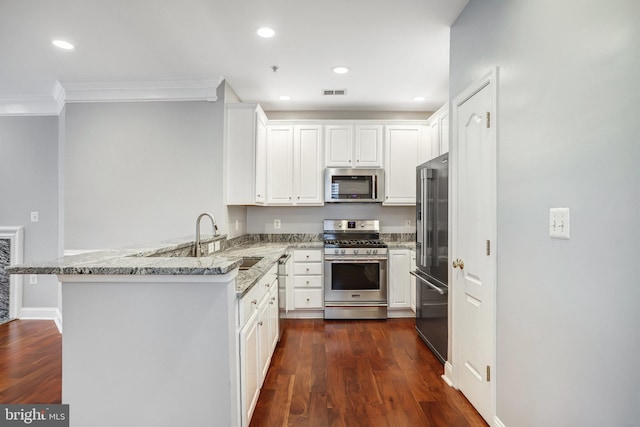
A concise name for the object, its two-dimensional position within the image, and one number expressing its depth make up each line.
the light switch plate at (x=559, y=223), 1.23
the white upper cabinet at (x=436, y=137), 3.35
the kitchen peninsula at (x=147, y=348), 1.40
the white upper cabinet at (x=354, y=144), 4.02
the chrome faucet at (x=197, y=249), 2.35
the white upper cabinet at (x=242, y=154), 3.44
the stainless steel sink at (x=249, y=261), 2.81
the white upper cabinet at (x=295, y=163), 4.03
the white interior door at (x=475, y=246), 1.81
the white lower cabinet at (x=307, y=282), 3.79
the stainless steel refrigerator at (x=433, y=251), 2.49
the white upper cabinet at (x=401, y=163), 4.01
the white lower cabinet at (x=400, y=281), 3.76
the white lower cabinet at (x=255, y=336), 1.64
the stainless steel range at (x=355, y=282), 3.74
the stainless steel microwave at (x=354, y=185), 3.97
